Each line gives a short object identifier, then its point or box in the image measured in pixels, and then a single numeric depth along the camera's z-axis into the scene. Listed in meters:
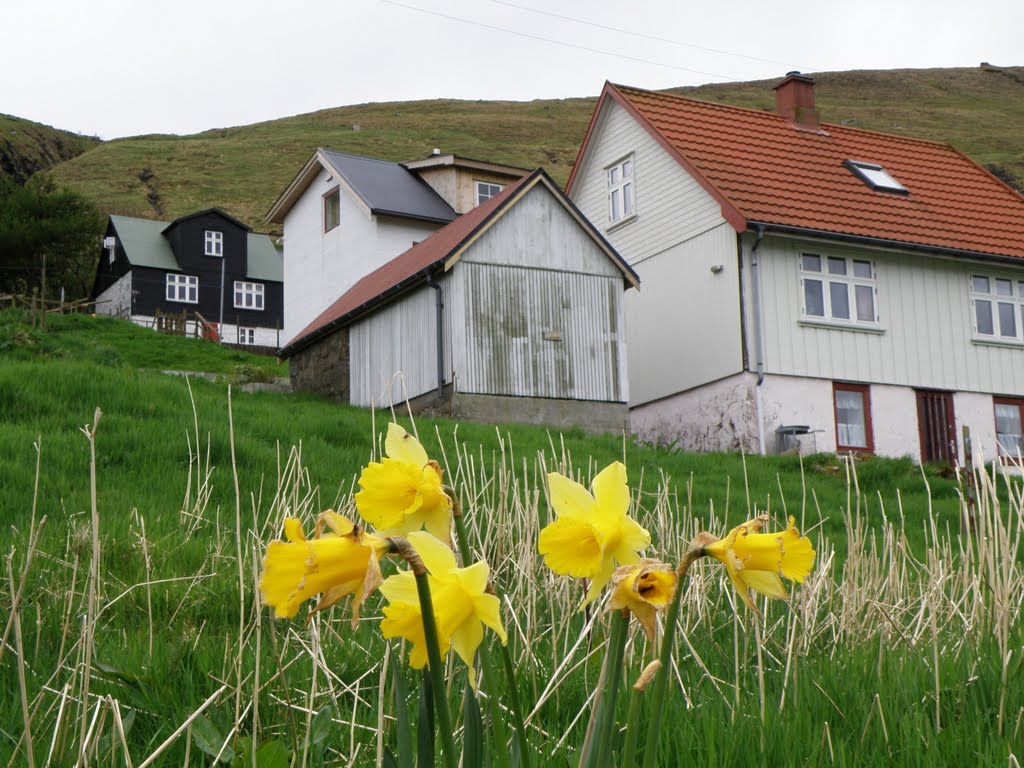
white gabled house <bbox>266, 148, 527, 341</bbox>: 32.34
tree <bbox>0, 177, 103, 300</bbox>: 50.25
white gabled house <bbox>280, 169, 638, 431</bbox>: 20.59
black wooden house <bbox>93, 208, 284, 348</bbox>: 54.12
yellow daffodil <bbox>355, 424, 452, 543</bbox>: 1.45
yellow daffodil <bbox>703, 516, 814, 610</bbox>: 1.40
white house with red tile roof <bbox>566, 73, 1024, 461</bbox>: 20.62
